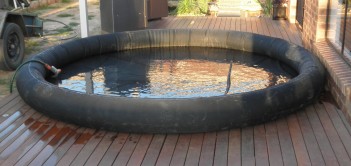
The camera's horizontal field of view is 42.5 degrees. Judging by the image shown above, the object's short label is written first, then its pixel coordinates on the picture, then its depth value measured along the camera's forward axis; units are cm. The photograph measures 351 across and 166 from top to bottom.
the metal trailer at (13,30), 639
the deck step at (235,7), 1057
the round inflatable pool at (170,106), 405
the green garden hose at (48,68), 549
